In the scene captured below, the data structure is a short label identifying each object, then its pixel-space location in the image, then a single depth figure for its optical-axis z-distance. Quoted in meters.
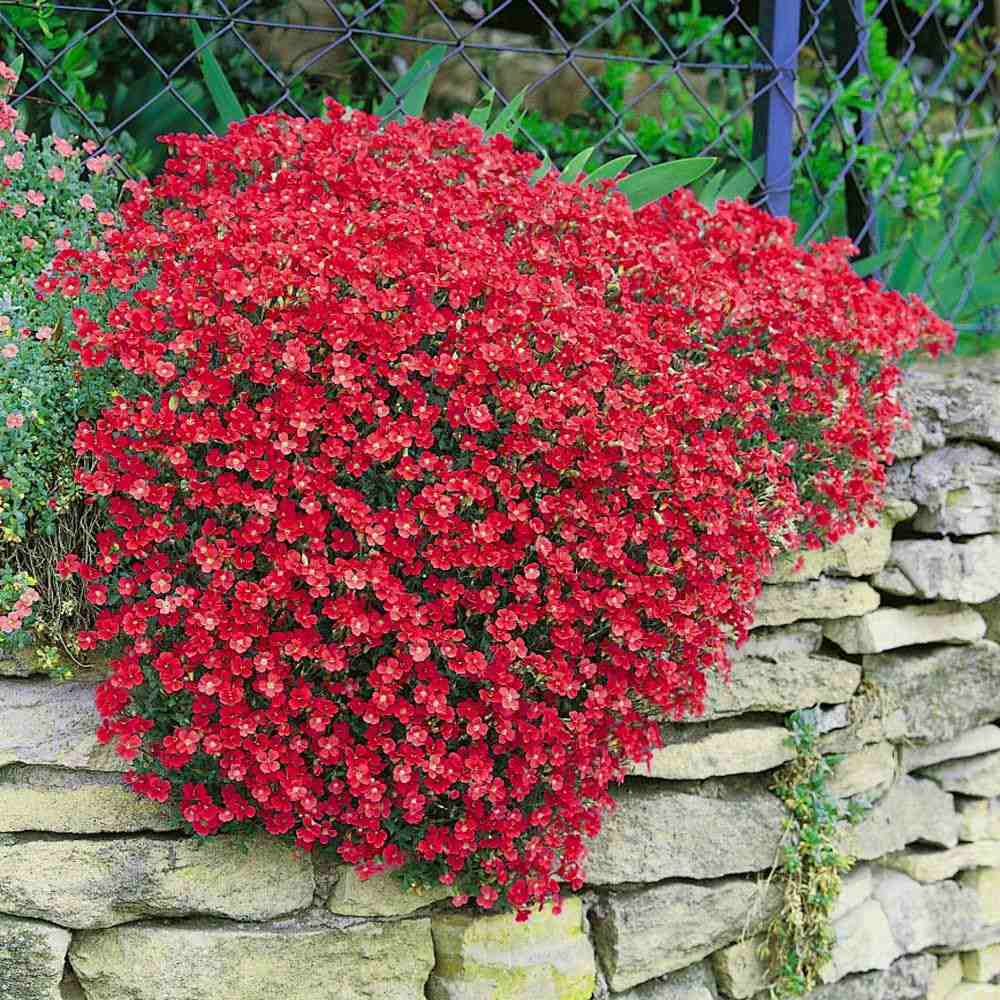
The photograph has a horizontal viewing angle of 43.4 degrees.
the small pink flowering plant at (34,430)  2.09
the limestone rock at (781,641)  2.68
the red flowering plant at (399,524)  1.97
